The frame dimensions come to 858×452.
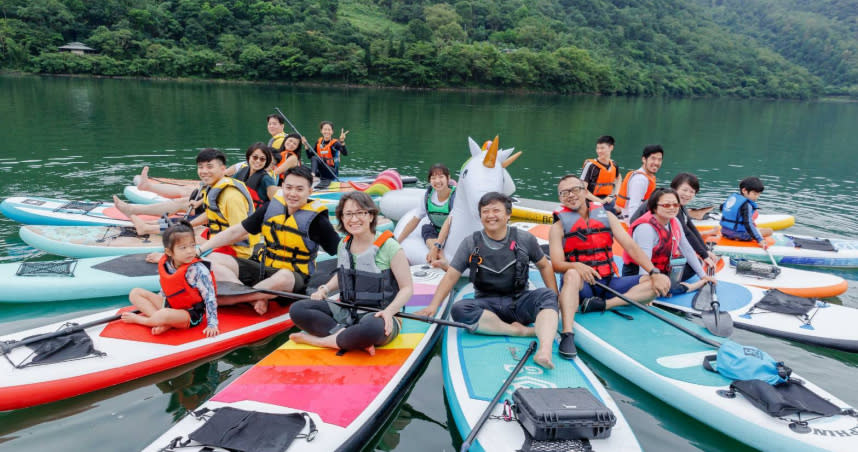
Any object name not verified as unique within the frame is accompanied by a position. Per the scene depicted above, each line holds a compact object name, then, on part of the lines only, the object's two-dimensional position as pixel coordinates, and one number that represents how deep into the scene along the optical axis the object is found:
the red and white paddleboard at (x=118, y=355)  3.63
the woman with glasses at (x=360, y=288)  3.92
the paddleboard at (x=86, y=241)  6.64
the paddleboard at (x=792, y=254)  7.76
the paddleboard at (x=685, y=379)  3.21
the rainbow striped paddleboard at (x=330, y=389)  3.09
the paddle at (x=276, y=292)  4.13
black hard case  2.94
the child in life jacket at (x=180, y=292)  4.16
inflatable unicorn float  5.21
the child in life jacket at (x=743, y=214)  7.03
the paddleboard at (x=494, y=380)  3.04
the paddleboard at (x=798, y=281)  6.28
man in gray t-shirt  4.17
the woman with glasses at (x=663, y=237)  5.15
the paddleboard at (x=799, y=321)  5.02
